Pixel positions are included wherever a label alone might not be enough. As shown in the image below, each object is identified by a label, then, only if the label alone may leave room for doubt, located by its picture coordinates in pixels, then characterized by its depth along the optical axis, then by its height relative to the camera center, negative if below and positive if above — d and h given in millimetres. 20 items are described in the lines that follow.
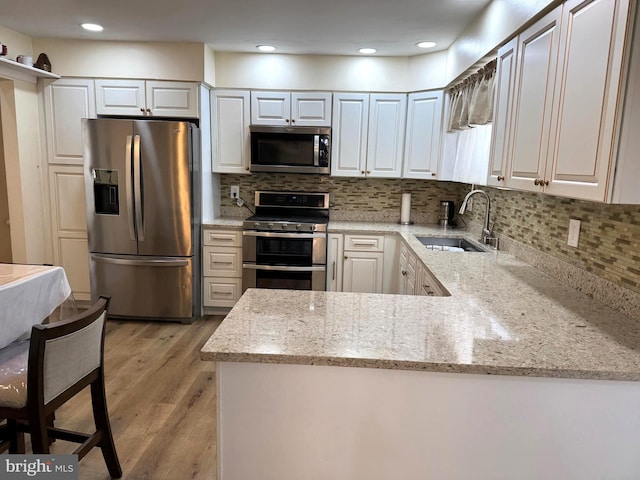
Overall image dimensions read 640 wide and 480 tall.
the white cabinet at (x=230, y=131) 3771 +481
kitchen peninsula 1151 -612
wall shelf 3137 +848
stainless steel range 3625 -596
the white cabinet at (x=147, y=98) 3547 +713
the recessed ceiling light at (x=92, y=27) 3067 +1145
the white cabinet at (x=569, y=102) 1242 +337
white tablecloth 1845 -566
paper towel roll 3979 -185
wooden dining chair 1463 -772
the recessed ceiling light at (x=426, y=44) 3258 +1155
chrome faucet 2870 -249
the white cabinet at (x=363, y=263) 3672 -667
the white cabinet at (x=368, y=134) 3742 +491
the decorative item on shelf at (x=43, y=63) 3445 +956
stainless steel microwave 3711 +333
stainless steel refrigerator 3348 -281
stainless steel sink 3299 -418
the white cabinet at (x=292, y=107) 3752 +711
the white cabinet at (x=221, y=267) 3717 -753
